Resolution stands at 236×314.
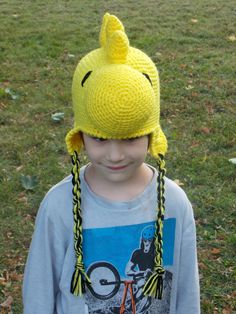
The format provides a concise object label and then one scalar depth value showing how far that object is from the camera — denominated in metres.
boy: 1.77
